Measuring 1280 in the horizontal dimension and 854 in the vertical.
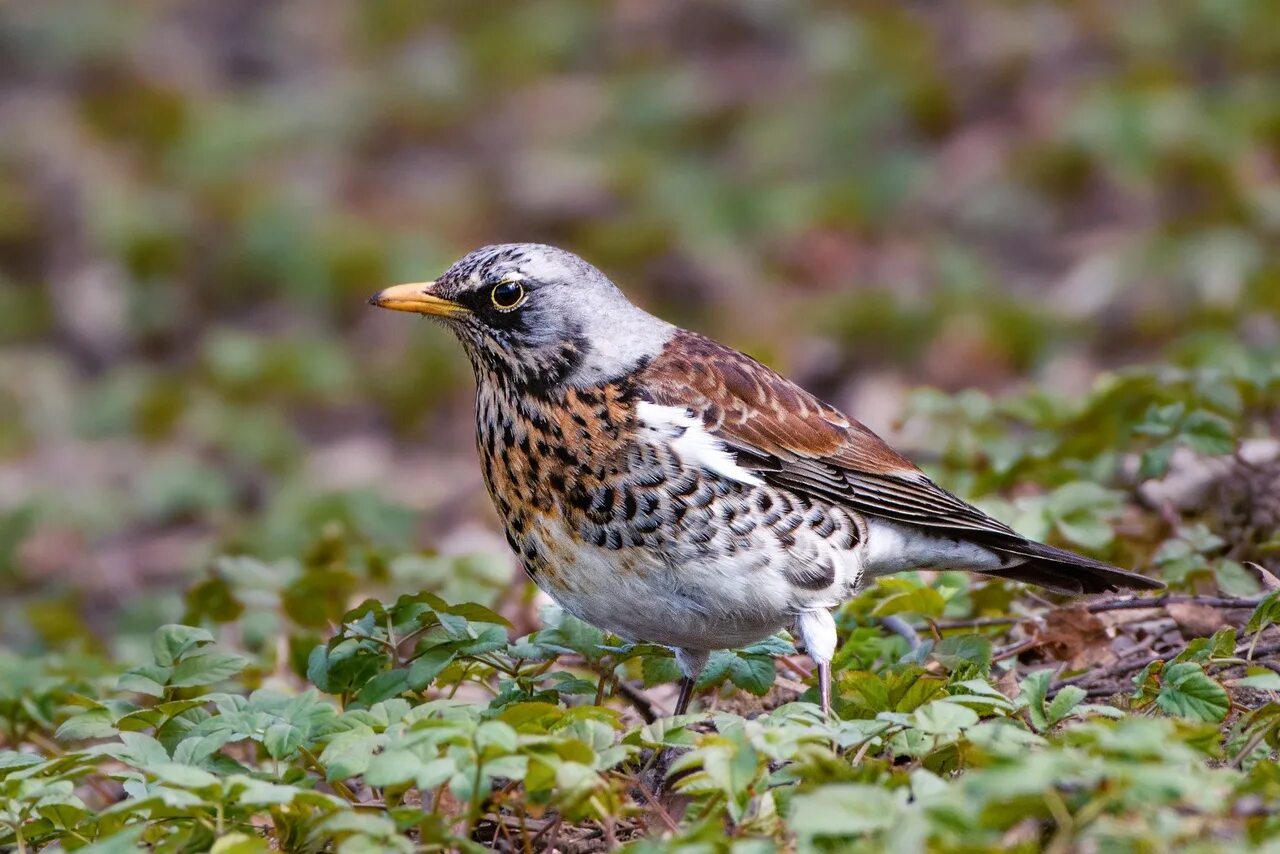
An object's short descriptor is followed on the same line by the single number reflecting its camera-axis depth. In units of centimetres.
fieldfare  935
